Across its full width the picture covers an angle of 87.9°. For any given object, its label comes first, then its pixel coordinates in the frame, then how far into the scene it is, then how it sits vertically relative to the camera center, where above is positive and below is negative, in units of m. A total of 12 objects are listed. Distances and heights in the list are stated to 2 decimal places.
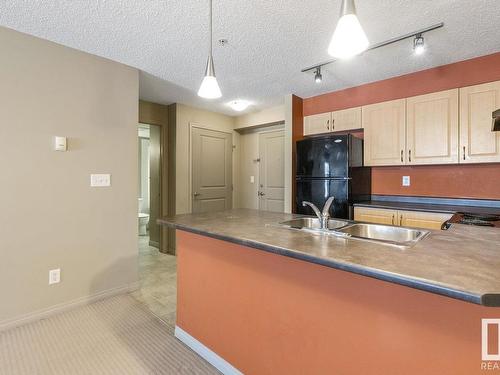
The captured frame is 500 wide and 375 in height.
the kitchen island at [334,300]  0.88 -0.52
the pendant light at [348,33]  1.09 +0.65
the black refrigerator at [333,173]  3.09 +0.14
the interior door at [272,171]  4.66 +0.25
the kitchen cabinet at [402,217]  2.64 -0.36
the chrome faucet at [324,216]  1.65 -0.20
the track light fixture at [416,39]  2.14 +1.29
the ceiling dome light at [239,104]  4.19 +1.33
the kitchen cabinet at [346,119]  3.45 +0.89
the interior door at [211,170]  4.52 +0.26
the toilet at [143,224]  5.60 -0.87
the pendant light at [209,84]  1.75 +0.68
